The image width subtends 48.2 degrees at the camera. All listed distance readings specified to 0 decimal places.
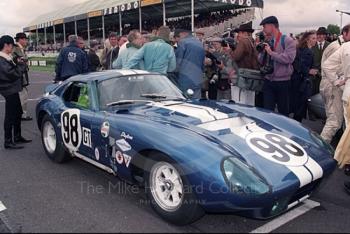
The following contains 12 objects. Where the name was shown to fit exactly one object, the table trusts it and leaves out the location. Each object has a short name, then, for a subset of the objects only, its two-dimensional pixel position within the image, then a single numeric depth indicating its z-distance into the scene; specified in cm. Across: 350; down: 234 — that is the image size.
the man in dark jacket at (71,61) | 742
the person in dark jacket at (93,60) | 872
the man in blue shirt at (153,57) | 586
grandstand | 3156
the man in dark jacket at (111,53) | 809
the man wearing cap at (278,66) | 542
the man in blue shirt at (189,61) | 612
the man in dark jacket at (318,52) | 671
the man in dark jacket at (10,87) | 553
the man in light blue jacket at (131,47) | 661
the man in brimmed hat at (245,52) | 596
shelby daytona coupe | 283
